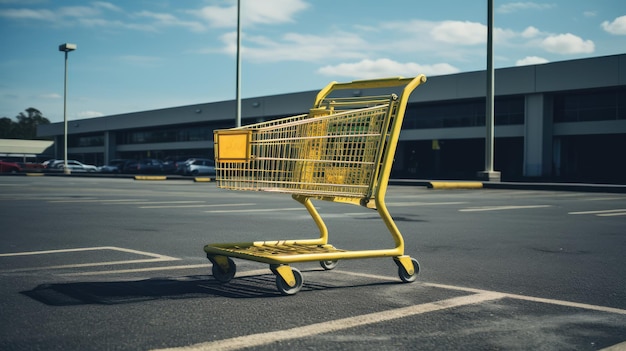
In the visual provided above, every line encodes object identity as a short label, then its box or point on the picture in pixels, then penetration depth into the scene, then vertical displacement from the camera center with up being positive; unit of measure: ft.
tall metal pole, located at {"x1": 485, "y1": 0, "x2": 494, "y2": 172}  85.71 +11.42
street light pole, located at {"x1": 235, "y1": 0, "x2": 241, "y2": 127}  106.93 +18.16
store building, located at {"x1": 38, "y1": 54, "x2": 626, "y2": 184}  123.65 +10.94
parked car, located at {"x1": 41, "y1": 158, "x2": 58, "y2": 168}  219.61 +0.66
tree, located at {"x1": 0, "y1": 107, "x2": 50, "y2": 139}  579.89 +35.76
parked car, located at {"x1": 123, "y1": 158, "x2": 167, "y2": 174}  172.76 +0.11
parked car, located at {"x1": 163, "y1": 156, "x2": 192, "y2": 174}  157.72 +0.69
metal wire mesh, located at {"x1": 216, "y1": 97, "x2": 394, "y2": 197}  17.20 +0.37
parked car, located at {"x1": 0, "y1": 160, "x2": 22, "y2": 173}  184.14 -0.43
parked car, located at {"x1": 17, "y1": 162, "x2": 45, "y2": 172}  201.22 -0.36
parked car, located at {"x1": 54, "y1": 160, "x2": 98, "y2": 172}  199.82 +0.02
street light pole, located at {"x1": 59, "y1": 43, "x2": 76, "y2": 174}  173.48 +26.47
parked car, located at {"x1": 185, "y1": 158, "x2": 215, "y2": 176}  154.30 +0.25
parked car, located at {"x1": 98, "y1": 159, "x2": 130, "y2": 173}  190.80 +0.23
